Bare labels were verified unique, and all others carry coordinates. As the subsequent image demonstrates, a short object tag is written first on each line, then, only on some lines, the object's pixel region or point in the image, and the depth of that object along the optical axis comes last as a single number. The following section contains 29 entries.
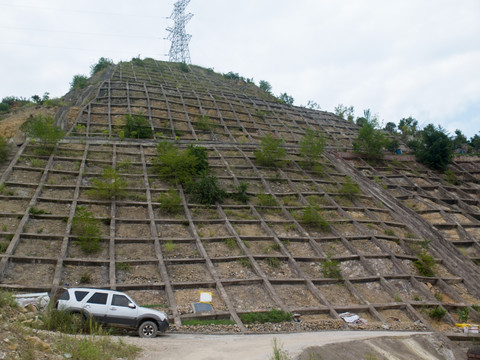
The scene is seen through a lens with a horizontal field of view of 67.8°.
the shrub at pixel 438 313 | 13.88
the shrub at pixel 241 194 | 19.23
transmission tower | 53.56
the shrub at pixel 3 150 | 17.75
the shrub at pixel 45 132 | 19.05
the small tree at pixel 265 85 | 54.28
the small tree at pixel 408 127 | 37.66
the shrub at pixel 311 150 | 24.81
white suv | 9.31
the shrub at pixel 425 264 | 16.53
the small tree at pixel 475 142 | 41.48
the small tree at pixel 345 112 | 40.64
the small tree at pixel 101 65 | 43.06
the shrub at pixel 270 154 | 23.30
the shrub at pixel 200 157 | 20.23
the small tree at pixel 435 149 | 28.47
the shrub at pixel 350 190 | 21.64
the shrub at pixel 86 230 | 13.61
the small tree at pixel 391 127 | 41.31
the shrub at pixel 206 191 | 18.25
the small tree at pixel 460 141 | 37.08
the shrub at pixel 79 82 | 33.51
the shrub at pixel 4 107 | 31.59
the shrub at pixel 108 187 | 16.61
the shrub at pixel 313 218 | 18.11
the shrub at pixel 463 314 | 14.10
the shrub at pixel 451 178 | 26.99
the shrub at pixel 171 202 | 16.92
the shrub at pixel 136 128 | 23.31
